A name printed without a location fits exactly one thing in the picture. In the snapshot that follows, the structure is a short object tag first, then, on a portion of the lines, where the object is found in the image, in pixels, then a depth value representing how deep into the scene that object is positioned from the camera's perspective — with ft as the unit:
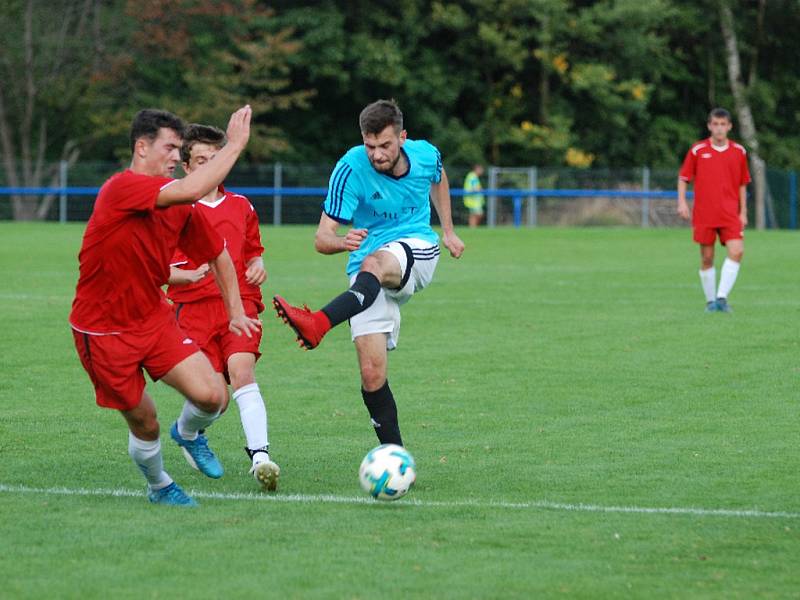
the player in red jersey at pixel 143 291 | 40.40
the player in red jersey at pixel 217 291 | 48.34
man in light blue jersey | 48.32
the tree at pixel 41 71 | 280.31
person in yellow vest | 270.67
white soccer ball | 42.34
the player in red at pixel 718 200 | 105.29
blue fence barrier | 263.49
